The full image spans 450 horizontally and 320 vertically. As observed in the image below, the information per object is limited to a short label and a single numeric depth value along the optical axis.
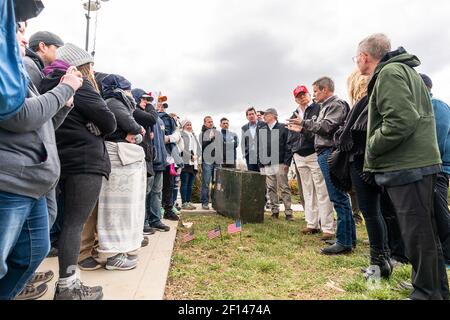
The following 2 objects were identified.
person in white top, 7.37
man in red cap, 4.73
